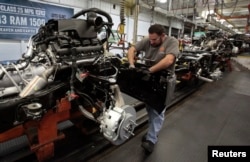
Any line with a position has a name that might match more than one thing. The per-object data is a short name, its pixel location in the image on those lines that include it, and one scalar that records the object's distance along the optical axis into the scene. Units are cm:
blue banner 460
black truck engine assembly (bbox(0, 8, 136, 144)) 129
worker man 203
